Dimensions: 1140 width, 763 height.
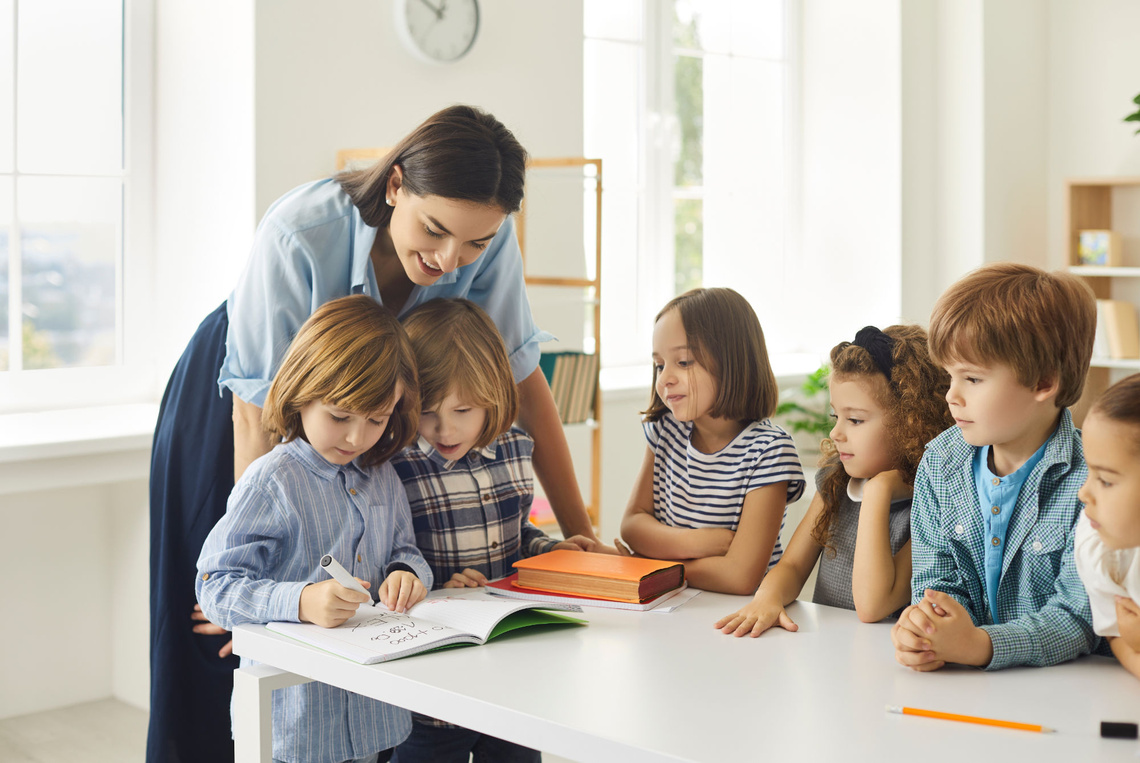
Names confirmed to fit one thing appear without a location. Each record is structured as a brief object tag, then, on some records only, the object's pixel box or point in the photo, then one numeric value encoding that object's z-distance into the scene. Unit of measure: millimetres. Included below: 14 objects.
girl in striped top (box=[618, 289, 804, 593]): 1694
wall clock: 3412
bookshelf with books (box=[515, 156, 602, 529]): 3574
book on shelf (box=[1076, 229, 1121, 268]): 4434
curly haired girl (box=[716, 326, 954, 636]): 1439
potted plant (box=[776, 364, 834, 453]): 4543
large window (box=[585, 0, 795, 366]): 4707
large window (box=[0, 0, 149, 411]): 3145
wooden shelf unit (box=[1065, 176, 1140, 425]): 4379
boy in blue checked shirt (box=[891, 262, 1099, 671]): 1219
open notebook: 1282
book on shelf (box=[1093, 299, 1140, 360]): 4367
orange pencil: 1039
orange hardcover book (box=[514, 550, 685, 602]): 1521
